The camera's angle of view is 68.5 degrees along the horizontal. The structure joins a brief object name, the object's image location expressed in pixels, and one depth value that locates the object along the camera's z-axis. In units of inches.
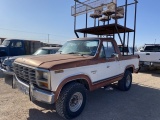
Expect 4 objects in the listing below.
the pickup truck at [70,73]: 95.2
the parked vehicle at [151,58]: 277.3
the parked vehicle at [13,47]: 314.3
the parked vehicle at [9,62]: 205.3
